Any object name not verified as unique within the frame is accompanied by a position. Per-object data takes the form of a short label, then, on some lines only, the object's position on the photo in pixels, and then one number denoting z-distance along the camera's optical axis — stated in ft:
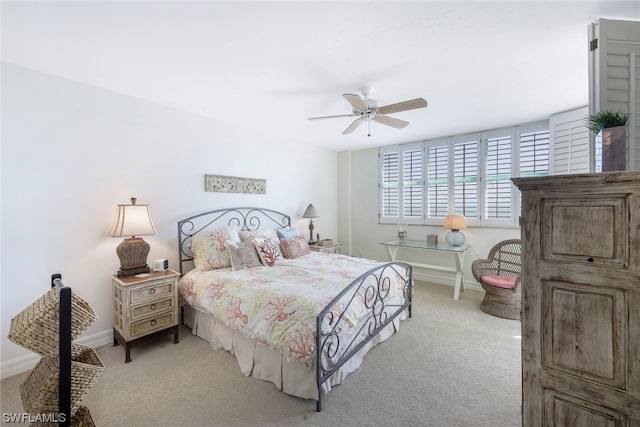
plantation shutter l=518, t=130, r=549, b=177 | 12.25
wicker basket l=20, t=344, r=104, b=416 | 3.57
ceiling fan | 7.70
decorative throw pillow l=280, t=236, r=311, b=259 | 11.92
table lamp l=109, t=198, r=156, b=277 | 8.50
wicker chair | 10.75
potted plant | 4.09
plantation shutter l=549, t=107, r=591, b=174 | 9.84
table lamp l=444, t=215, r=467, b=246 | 13.62
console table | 12.94
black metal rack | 3.40
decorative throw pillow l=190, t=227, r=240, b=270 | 10.00
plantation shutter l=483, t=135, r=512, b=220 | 13.30
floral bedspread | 6.21
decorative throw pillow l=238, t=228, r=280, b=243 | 11.43
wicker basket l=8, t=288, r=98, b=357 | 3.44
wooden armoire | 3.33
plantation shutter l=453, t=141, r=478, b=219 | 14.20
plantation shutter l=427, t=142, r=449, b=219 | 15.08
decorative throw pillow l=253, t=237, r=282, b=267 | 10.48
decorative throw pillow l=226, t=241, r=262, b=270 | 9.91
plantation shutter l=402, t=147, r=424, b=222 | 16.02
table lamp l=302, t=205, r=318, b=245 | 15.58
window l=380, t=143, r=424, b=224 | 16.06
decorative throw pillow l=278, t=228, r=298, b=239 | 12.96
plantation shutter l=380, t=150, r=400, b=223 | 16.95
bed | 6.31
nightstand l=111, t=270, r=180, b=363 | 7.97
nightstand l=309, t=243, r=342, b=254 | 15.21
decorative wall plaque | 11.87
